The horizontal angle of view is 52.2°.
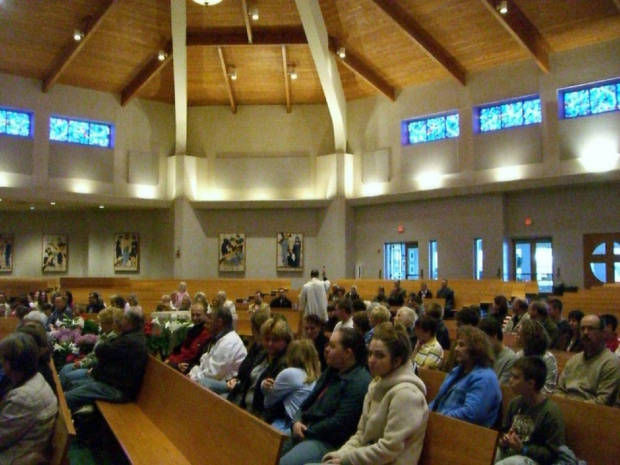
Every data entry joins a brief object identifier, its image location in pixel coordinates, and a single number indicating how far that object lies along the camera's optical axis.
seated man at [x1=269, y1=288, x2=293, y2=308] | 12.32
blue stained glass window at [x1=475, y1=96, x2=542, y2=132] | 16.09
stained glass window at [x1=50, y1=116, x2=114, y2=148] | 18.55
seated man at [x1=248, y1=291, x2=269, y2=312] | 10.62
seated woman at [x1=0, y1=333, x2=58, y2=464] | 3.21
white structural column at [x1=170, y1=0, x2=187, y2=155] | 14.96
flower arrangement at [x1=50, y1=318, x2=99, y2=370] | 6.66
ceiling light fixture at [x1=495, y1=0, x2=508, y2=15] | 13.03
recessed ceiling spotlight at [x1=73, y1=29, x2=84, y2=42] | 15.09
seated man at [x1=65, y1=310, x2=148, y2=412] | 5.14
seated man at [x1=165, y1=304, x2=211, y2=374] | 6.21
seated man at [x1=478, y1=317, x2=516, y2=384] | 4.18
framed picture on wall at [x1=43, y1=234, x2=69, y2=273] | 20.80
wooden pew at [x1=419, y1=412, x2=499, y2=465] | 2.59
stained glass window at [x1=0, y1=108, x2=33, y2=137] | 17.59
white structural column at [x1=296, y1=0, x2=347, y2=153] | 15.03
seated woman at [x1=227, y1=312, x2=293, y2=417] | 4.29
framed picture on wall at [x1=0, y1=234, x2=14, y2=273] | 20.34
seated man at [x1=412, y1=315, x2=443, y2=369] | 4.81
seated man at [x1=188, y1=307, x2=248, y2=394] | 5.41
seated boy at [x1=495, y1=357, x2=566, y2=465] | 3.02
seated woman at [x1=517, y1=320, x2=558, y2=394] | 3.99
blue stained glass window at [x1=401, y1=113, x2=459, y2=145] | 17.80
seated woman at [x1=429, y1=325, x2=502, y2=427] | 3.38
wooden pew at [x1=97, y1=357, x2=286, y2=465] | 2.92
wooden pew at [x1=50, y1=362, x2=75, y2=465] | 3.07
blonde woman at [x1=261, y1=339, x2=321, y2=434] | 3.91
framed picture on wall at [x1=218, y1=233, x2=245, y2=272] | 20.56
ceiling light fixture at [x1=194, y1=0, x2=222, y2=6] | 11.71
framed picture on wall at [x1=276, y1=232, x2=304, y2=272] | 20.25
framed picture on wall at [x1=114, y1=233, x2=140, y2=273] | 20.72
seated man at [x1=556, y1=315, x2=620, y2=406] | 3.82
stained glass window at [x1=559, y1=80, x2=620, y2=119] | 14.65
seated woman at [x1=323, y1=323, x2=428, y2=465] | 2.83
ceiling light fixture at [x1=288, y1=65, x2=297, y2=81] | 18.12
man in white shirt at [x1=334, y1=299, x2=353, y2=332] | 6.66
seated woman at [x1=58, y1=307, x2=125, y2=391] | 5.94
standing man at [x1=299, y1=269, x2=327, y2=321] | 9.98
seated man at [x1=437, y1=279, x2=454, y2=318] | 13.24
